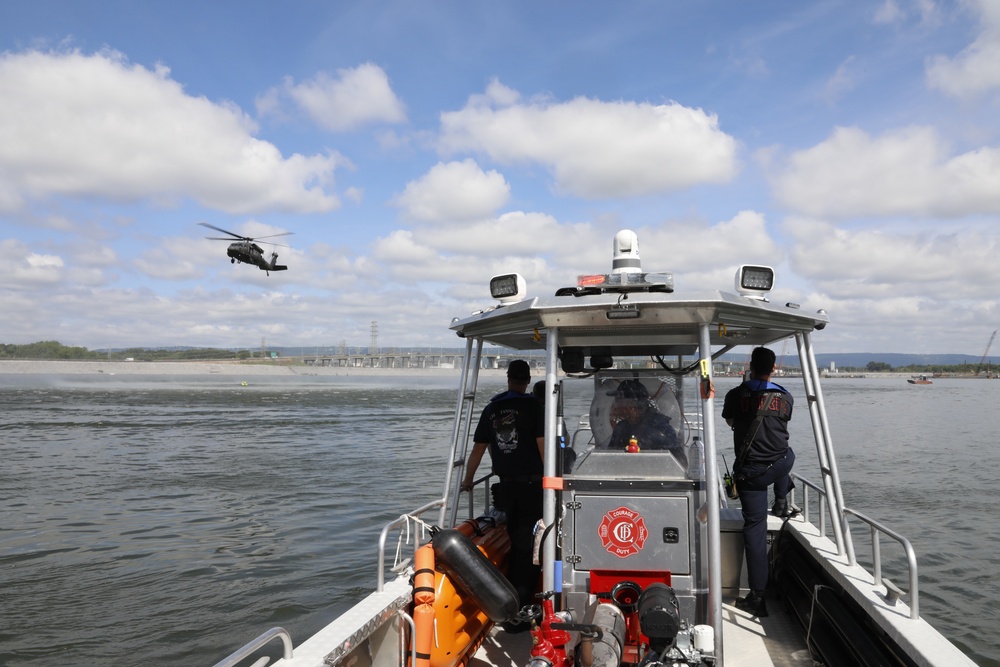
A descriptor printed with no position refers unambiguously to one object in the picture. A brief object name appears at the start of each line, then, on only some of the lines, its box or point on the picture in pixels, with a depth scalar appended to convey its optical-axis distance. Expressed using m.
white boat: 3.60
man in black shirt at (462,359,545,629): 5.00
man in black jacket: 4.79
